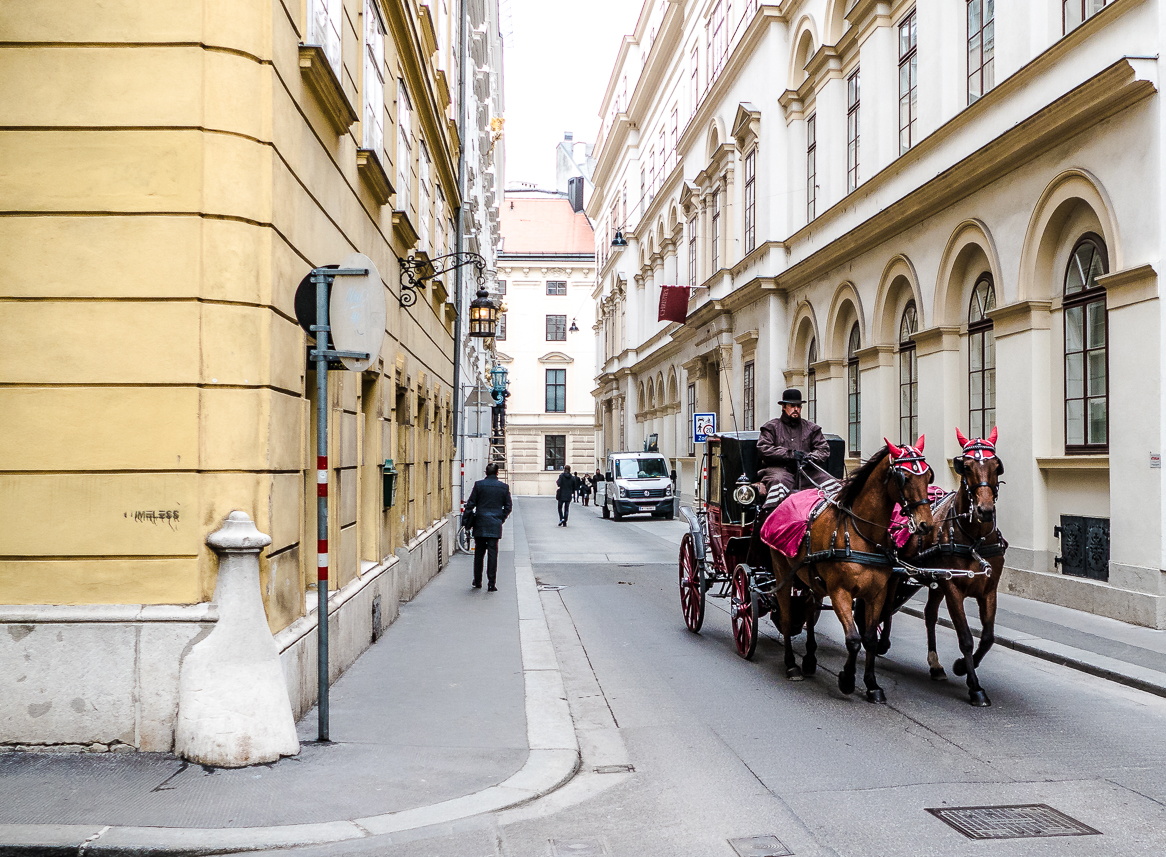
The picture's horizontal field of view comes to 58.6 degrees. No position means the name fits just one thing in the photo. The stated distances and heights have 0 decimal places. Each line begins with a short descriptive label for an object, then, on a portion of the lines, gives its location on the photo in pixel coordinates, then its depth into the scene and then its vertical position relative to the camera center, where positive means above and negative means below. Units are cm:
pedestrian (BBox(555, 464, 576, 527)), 3425 -114
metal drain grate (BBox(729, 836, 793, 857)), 487 -184
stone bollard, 587 -127
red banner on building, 3516 +534
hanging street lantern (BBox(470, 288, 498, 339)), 2214 +307
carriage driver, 992 +12
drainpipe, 2242 +469
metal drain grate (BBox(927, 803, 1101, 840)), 512 -184
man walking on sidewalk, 1538 -85
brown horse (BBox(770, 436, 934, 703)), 774 -60
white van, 3584 -86
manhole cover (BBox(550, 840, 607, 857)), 492 -186
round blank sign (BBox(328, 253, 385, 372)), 648 +95
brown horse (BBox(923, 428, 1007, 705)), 786 -66
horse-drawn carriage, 785 -74
